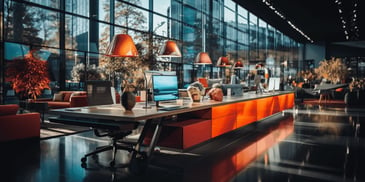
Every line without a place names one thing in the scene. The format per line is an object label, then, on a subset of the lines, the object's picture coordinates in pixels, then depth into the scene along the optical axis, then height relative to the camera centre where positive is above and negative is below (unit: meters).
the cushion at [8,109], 4.79 -0.41
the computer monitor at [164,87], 3.68 -0.01
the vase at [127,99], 3.29 -0.15
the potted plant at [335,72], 14.79 +0.78
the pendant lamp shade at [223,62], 5.92 +0.50
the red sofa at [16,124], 4.69 -0.65
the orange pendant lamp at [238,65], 7.48 +0.56
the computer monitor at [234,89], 6.30 -0.05
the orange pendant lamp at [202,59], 5.02 +0.47
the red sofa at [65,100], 7.18 -0.40
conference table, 3.10 -0.37
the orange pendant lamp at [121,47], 3.46 +0.47
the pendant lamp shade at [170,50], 4.09 +0.51
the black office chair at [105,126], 3.03 -0.40
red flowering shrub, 6.91 +0.26
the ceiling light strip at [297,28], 12.60 +4.20
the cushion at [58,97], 8.51 -0.34
